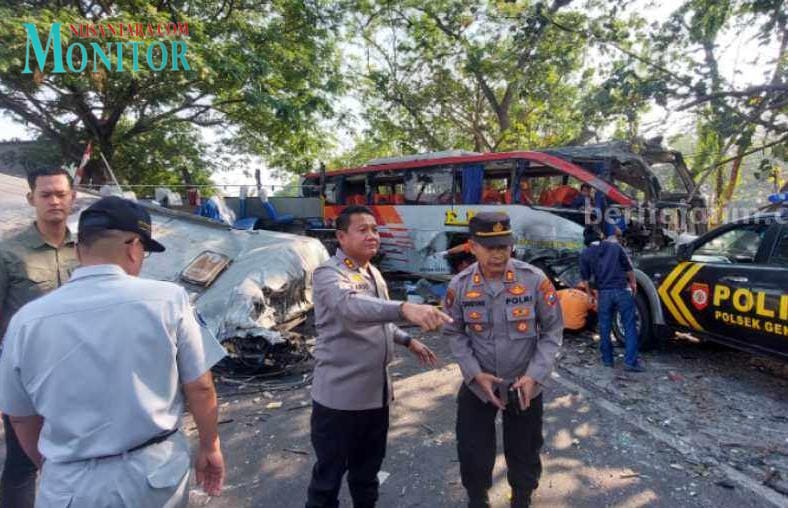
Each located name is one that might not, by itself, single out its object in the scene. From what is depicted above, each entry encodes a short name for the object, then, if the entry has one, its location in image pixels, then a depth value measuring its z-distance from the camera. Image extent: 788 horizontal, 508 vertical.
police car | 4.08
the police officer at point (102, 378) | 1.33
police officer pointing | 2.19
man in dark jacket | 4.98
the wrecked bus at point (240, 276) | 4.80
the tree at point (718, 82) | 5.64
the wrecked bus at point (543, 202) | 7.32
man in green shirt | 2.17
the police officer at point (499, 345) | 2.35
